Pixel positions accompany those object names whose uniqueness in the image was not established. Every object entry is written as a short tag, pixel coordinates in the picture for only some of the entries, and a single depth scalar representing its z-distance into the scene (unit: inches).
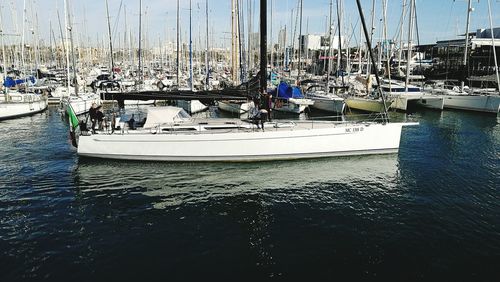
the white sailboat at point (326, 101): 1473.9
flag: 732.0
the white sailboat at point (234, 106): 1416.1
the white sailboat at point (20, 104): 1354.6
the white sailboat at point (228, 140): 721.0
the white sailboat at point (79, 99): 1433.3
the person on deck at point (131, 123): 763.2
